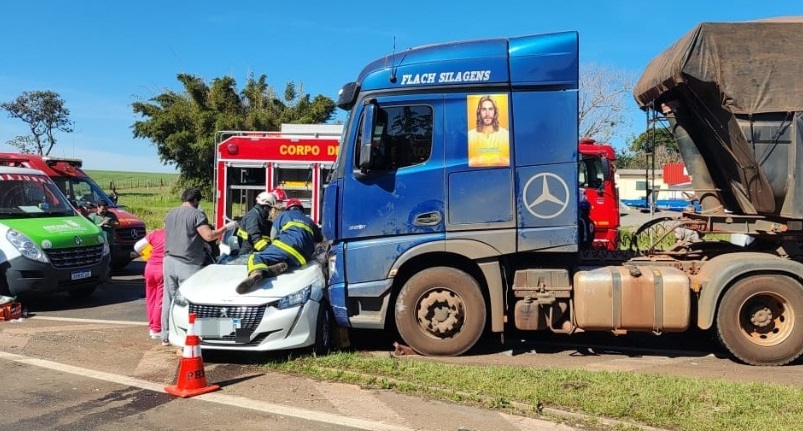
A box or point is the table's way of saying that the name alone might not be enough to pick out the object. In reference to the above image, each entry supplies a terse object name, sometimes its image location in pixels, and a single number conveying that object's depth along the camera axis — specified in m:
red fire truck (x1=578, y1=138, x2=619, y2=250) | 12.07
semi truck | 6.37
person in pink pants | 7.43
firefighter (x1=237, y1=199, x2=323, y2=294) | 6.39
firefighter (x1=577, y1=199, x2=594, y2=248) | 6.97
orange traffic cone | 5.33
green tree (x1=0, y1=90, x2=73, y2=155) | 60.28
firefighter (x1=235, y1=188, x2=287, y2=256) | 7.96
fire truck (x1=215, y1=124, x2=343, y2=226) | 12.54
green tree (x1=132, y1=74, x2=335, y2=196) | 35.88
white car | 6.11
